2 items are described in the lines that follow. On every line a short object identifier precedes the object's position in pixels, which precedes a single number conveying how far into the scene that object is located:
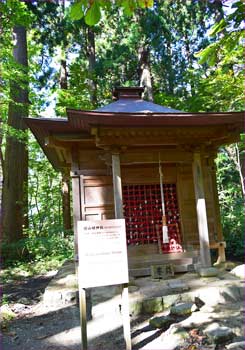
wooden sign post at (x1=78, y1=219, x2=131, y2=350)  3.70
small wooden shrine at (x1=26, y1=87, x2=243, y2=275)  5.70
